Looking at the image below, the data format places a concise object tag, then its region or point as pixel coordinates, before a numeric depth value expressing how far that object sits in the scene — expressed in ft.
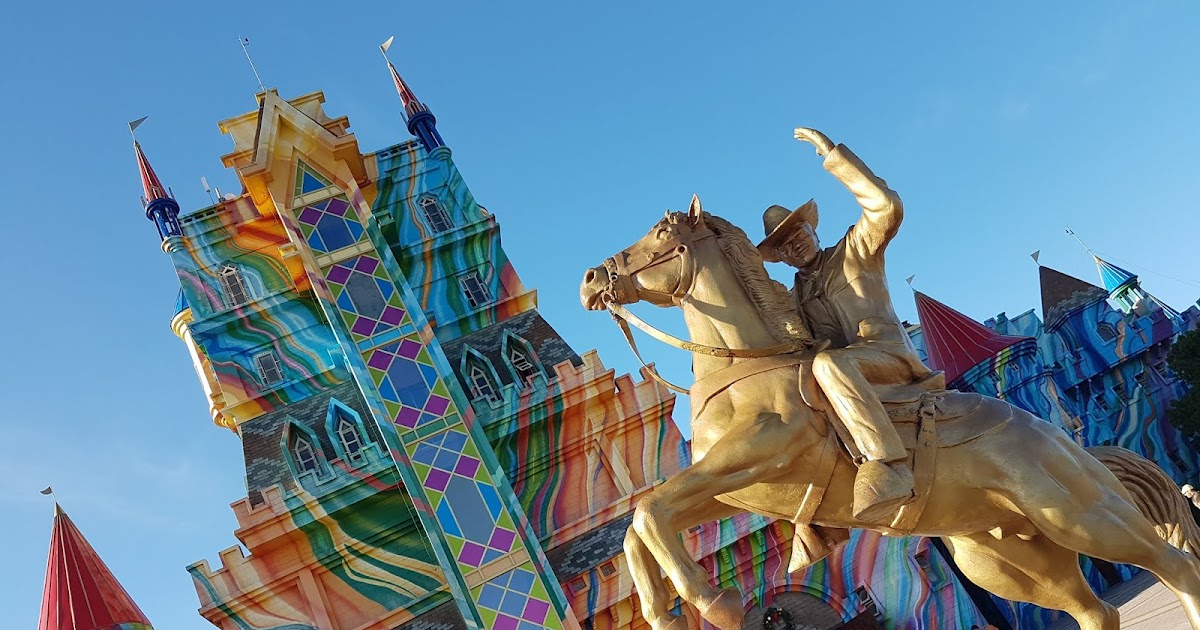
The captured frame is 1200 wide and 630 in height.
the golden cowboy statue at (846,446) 14.51
